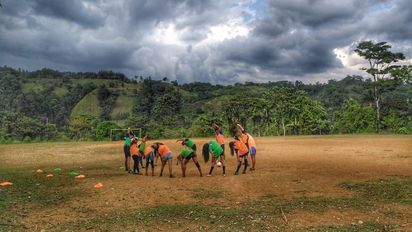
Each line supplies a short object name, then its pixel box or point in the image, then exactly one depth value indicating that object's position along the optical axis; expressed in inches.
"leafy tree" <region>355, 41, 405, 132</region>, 2162.9
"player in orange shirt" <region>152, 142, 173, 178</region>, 607.5
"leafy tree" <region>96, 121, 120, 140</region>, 2201.0
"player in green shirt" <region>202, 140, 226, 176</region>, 599.8
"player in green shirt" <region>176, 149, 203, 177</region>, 591.4
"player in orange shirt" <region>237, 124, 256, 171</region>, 638.5
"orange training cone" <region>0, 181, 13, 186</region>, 549.0
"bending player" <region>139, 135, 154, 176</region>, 645.3
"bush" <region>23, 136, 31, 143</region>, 2018.8
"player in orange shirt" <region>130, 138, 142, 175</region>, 665.0
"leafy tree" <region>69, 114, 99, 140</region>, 2604.8
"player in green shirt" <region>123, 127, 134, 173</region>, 697.6
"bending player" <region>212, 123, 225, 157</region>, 724.7
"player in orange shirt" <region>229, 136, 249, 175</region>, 610.2
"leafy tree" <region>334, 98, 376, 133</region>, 2433.6
